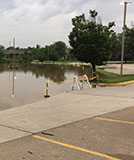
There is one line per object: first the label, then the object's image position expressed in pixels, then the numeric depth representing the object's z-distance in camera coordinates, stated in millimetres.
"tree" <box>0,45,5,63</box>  106188
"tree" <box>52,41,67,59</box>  172688
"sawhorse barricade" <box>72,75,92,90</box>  16595
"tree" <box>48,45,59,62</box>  122188
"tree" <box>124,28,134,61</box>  35512
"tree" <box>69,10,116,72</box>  25859
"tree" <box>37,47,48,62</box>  121688
